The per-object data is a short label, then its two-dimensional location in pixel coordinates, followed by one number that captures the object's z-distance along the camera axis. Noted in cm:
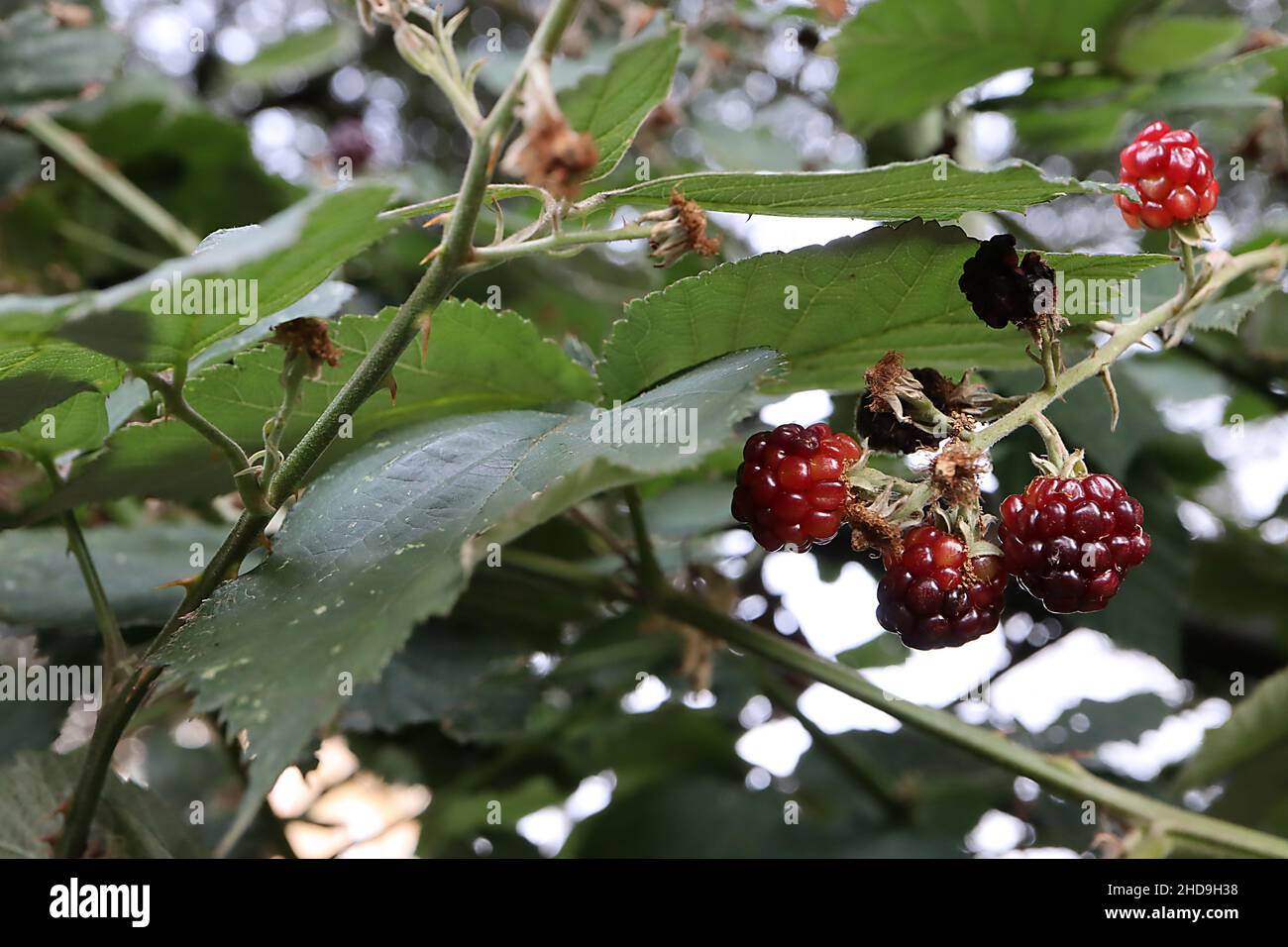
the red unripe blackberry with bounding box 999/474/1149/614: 26
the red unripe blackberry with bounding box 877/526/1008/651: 26
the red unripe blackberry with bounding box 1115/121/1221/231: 28
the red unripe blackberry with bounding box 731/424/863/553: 26
